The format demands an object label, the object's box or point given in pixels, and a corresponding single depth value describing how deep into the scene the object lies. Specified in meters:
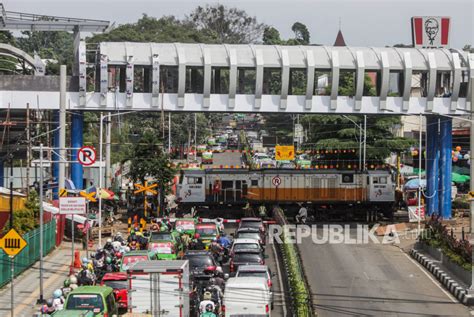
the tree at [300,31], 196.50
